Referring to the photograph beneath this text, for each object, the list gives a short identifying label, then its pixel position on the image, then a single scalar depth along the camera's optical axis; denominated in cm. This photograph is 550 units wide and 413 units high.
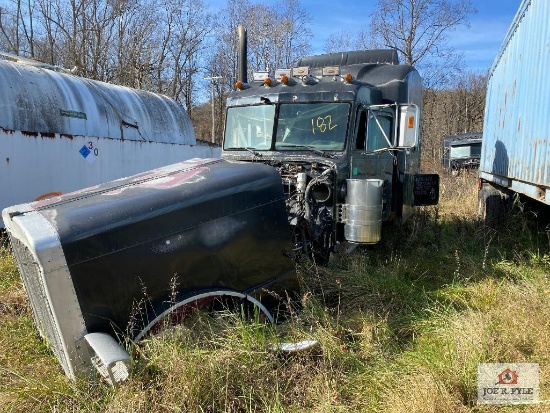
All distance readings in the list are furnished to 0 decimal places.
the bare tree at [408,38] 2391
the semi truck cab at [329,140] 449
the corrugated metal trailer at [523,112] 476
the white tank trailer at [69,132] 707
